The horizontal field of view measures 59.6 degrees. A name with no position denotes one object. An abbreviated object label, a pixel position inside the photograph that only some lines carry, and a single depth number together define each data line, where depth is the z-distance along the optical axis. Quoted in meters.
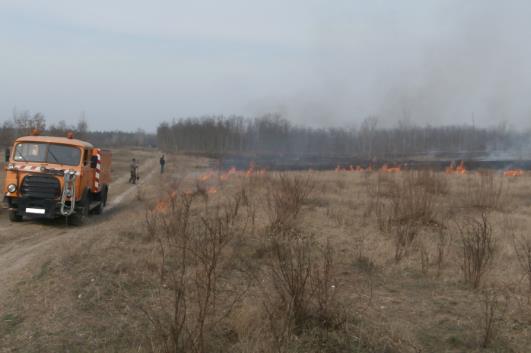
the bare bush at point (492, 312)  4.75
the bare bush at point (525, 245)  6.75
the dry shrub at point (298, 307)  4.52
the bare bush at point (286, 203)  9.37
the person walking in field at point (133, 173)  26.77
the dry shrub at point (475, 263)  6.59
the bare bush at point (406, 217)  8.52
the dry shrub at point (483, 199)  12.73
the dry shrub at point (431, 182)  14.53
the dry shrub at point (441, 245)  7.39
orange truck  11.48
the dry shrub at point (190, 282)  4.07
